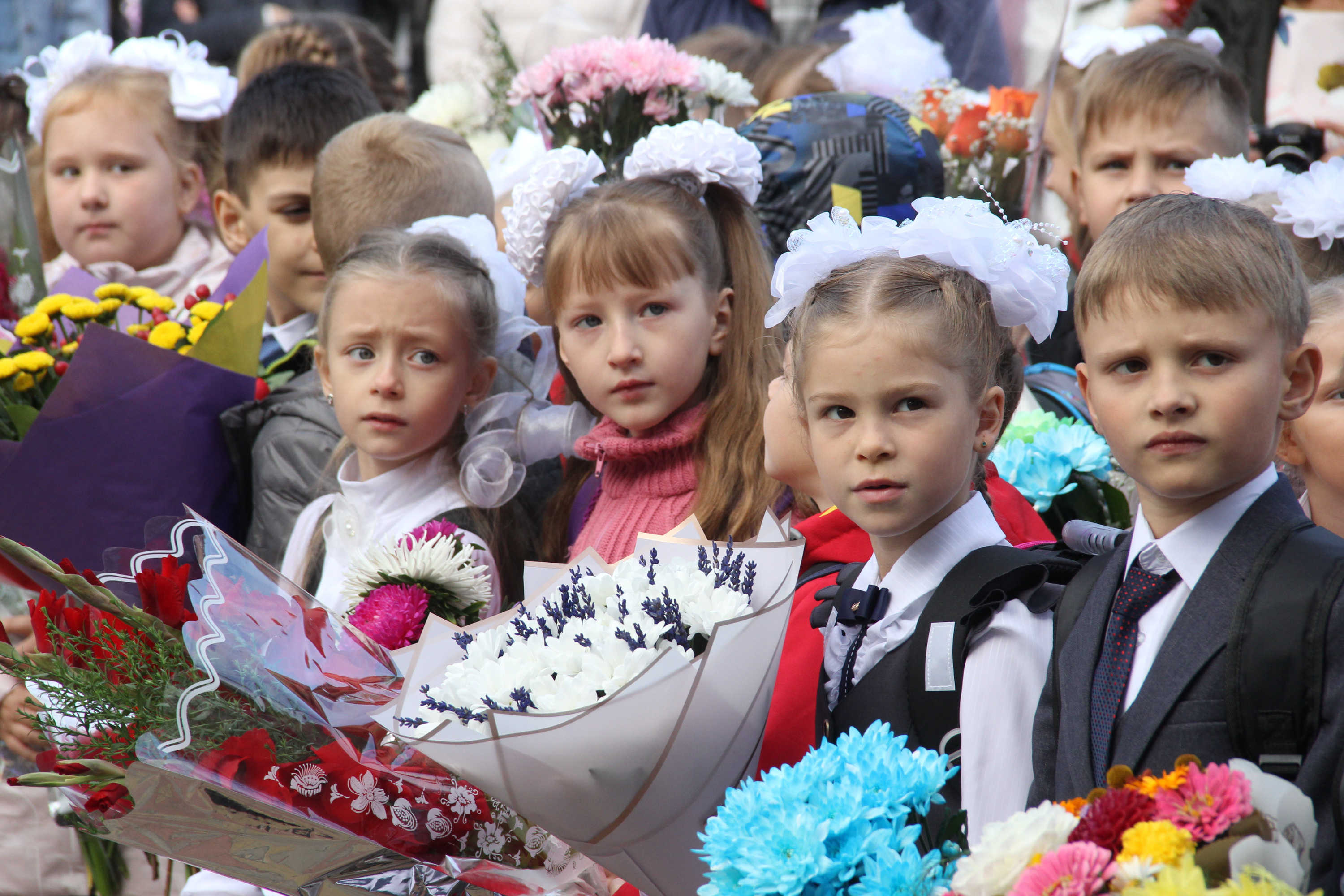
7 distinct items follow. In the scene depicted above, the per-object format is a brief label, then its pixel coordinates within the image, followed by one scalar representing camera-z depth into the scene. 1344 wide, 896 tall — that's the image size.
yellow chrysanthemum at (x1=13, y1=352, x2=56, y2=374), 6.12
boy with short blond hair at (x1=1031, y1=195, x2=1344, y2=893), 3.15
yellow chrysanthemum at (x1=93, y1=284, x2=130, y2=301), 6.64
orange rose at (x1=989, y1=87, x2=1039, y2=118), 7.28
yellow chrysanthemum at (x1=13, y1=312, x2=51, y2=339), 6.31
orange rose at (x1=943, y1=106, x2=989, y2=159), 7.28
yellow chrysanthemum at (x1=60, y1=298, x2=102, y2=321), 6.39
